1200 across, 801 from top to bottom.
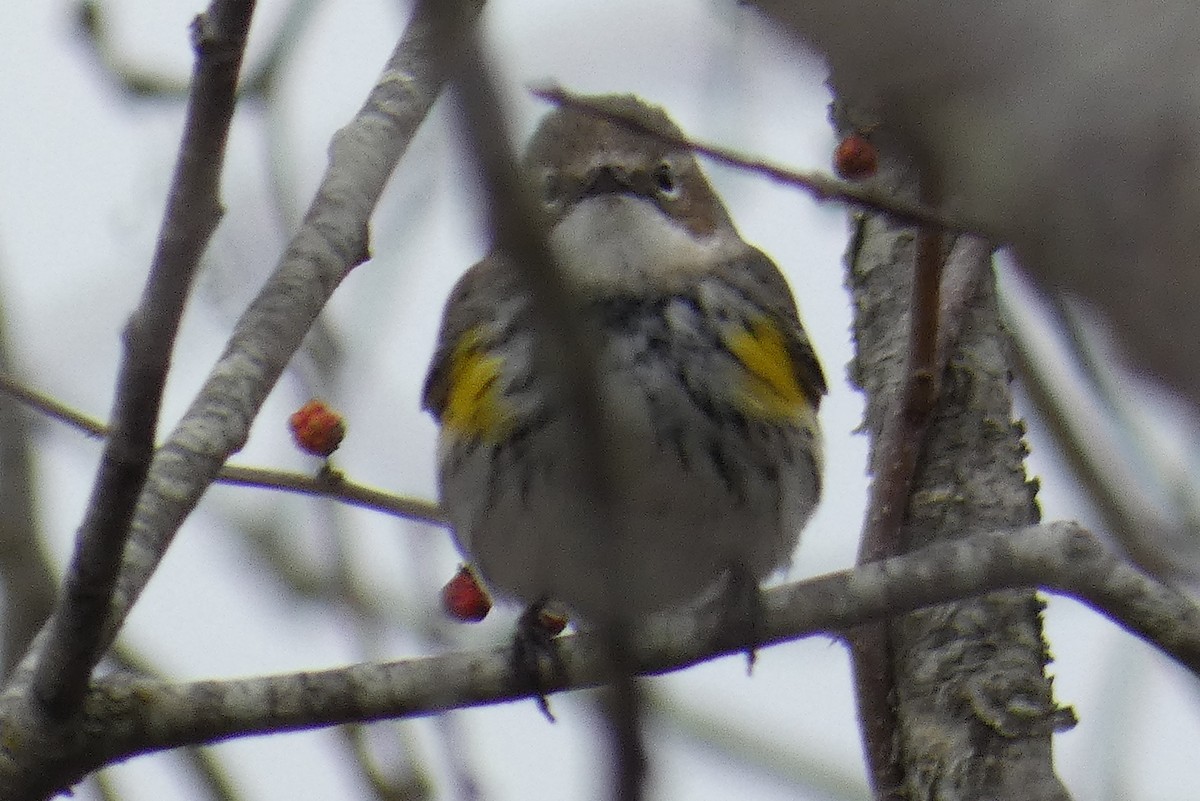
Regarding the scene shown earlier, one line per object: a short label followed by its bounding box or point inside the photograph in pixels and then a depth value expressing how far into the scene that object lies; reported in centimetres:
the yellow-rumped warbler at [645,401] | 909
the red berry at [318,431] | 842
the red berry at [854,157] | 924
